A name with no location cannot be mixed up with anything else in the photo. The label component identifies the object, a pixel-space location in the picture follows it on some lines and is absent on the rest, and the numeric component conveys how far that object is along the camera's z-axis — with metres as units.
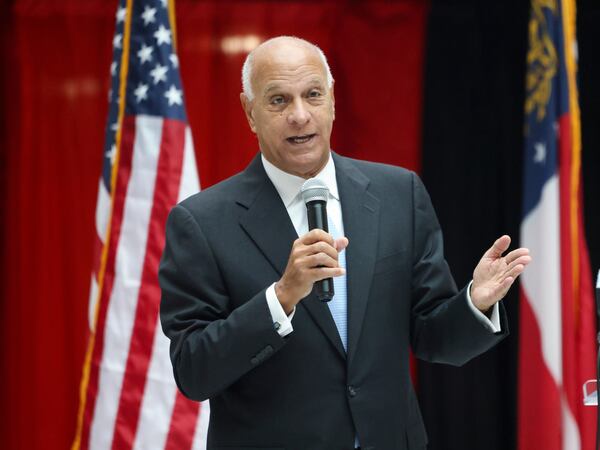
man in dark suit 5.87
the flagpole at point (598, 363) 5.79
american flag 6.76
